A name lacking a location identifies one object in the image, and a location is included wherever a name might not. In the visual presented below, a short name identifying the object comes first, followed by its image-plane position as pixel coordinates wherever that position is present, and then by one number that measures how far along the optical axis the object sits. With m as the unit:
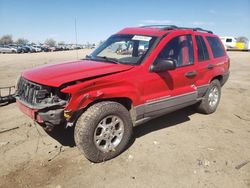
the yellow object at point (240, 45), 33.68
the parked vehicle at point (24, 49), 33.59
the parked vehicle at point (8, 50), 31.98
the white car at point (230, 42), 34.05
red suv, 2.62
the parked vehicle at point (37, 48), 37.08
